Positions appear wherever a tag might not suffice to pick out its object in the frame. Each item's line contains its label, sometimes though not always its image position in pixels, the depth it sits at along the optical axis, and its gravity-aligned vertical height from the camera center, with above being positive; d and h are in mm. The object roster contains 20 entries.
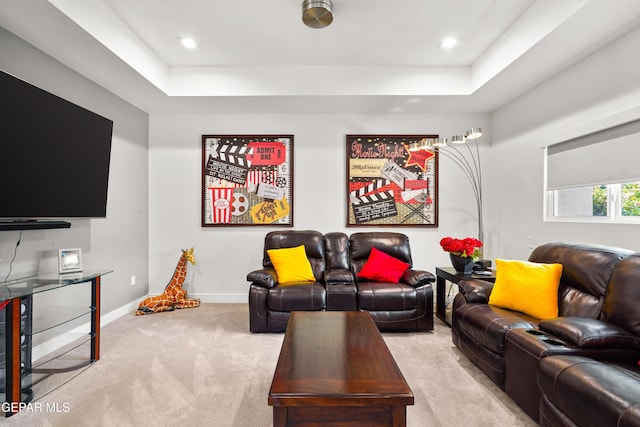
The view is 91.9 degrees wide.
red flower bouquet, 3178 -315
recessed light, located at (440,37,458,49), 3068 +1761
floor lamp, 4324 +819
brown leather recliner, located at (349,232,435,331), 3160 -883
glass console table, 1843 -810
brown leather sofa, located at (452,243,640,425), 1703 -685
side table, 3154 -669
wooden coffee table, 1331 -773
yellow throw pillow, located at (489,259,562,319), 2275 -548
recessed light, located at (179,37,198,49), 3092 +1757
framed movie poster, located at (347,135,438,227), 4293 +481
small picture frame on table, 2615 -400
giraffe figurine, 3805 -1053
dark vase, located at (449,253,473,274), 3218 -497
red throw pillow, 3510 -603
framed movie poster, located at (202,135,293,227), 4273 +468
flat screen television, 2166 +471
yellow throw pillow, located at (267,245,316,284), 3475 -566
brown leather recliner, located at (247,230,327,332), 3137 -866
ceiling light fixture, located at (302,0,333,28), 2457 +1635
